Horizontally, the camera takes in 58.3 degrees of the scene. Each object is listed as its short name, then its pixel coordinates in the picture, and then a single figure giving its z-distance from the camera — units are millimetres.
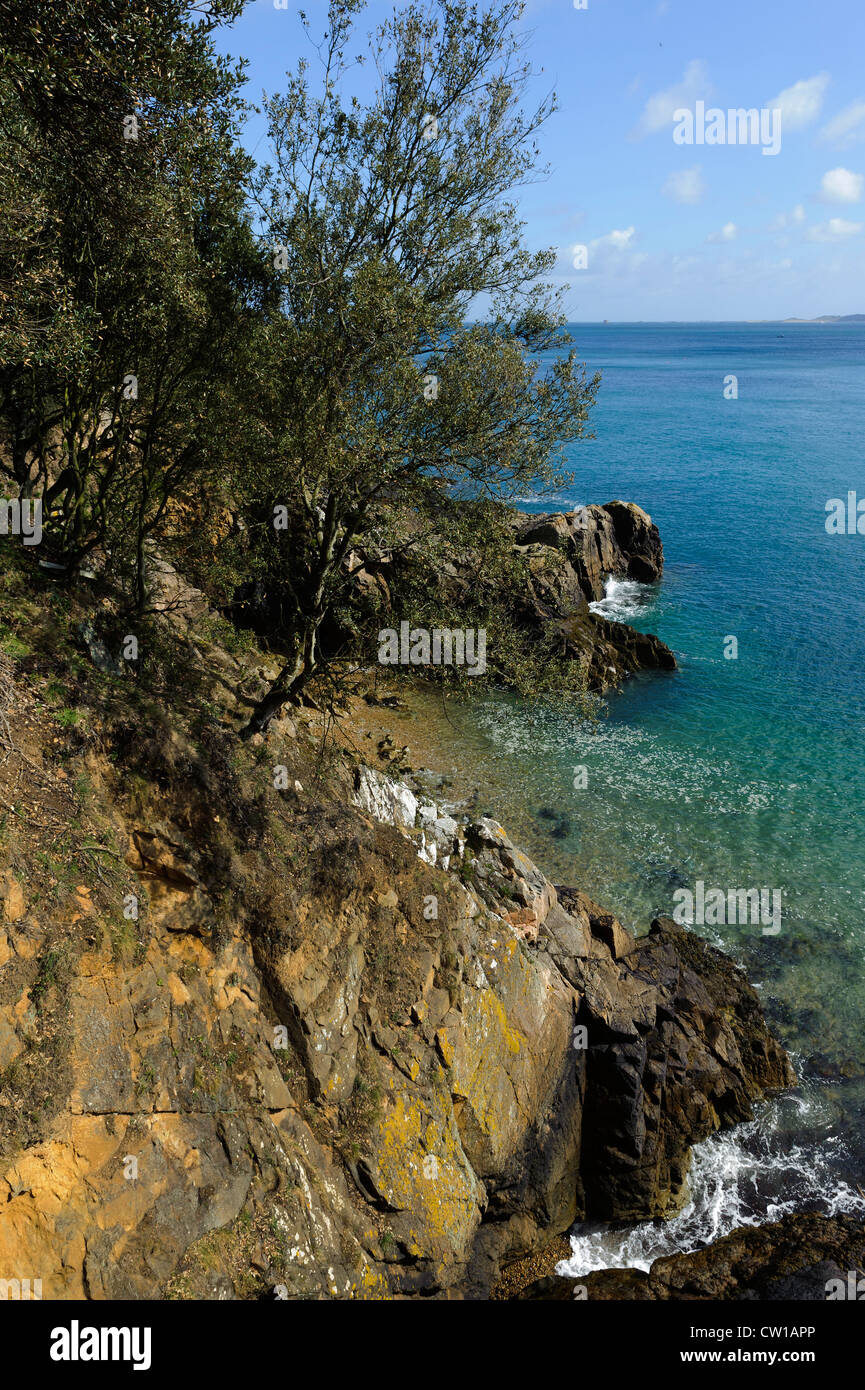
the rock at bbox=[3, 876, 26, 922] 11484
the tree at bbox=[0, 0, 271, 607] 11453
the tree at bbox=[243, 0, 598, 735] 17031
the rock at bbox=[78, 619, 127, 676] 16344
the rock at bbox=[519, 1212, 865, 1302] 15922
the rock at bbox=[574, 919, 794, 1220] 19453
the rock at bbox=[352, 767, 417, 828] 20125
